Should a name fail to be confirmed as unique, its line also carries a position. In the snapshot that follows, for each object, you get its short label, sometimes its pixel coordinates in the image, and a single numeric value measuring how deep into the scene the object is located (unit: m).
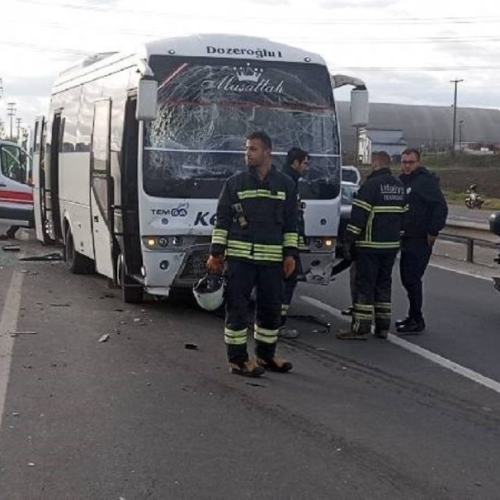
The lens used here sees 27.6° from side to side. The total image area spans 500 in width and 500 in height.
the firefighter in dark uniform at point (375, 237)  9.87
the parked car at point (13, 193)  21.59
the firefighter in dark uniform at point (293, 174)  9.86
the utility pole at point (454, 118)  106.26
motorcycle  44.84
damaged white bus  10.73
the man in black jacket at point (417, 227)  10.32
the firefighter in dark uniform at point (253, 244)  8.13
